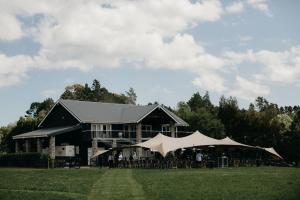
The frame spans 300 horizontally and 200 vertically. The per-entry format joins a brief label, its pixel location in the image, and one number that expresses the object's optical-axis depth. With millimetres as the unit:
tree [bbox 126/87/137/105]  116188
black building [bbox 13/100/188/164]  60344
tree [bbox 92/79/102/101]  100775
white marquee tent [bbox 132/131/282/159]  45031
